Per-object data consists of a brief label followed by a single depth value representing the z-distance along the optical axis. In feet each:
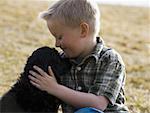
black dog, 15.64
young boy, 15.67
